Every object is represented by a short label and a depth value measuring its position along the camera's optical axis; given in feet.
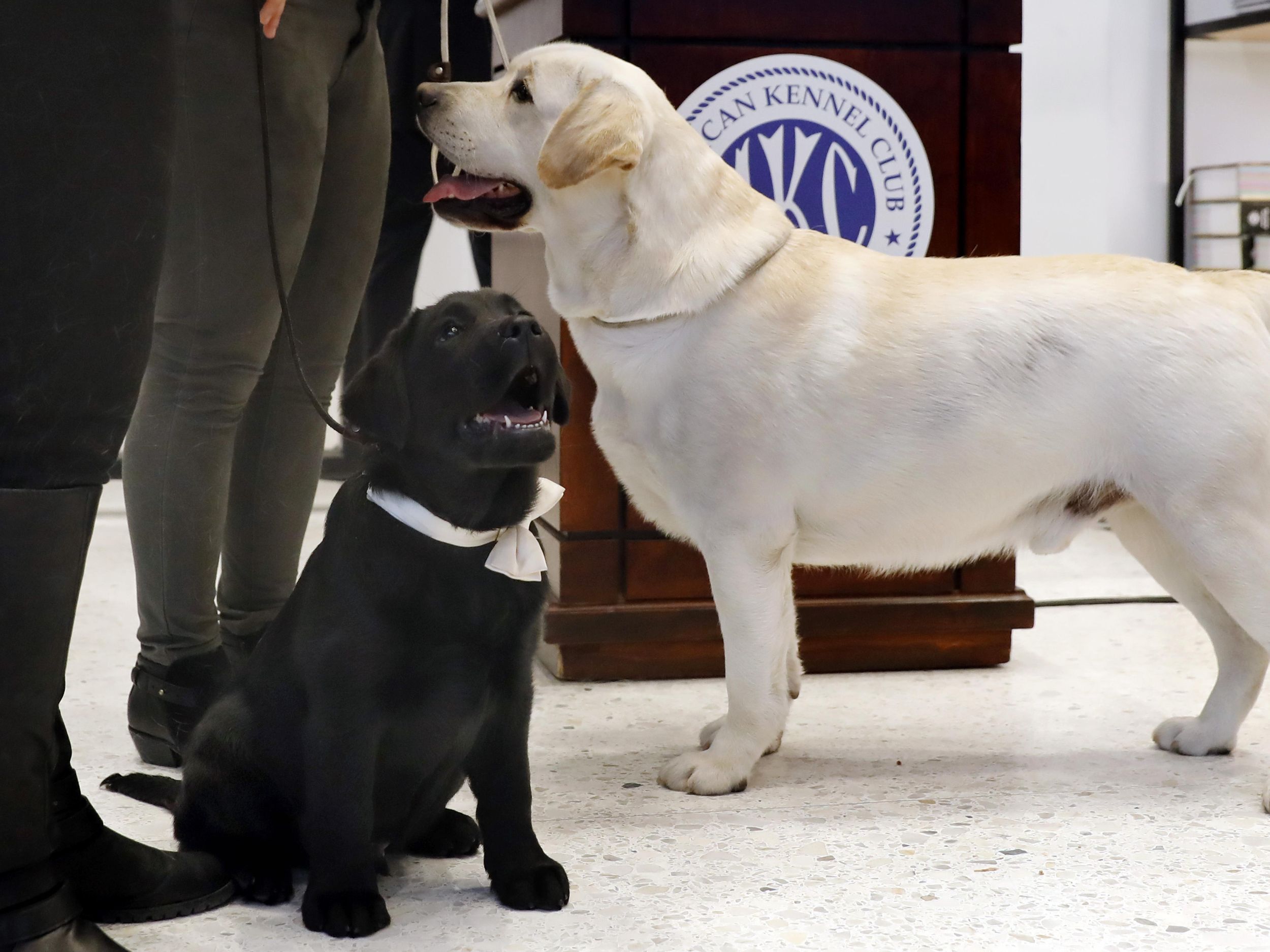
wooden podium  7.89
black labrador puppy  4.50
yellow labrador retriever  6.15
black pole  13.11
